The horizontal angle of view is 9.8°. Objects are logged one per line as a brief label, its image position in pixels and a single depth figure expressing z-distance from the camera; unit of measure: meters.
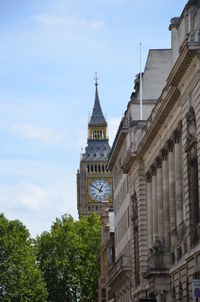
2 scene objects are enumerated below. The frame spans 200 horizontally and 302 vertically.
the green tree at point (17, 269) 136.25
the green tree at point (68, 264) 149.50
